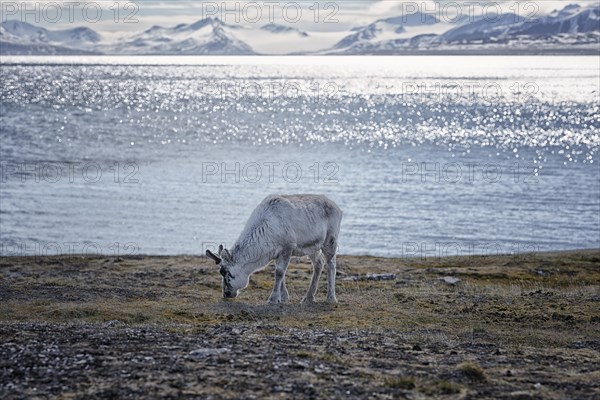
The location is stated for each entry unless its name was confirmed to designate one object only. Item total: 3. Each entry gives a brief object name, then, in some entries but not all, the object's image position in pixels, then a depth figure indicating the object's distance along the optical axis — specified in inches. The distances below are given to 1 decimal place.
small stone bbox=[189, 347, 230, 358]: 543.8
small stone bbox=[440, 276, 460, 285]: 1046.4
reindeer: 814.5
